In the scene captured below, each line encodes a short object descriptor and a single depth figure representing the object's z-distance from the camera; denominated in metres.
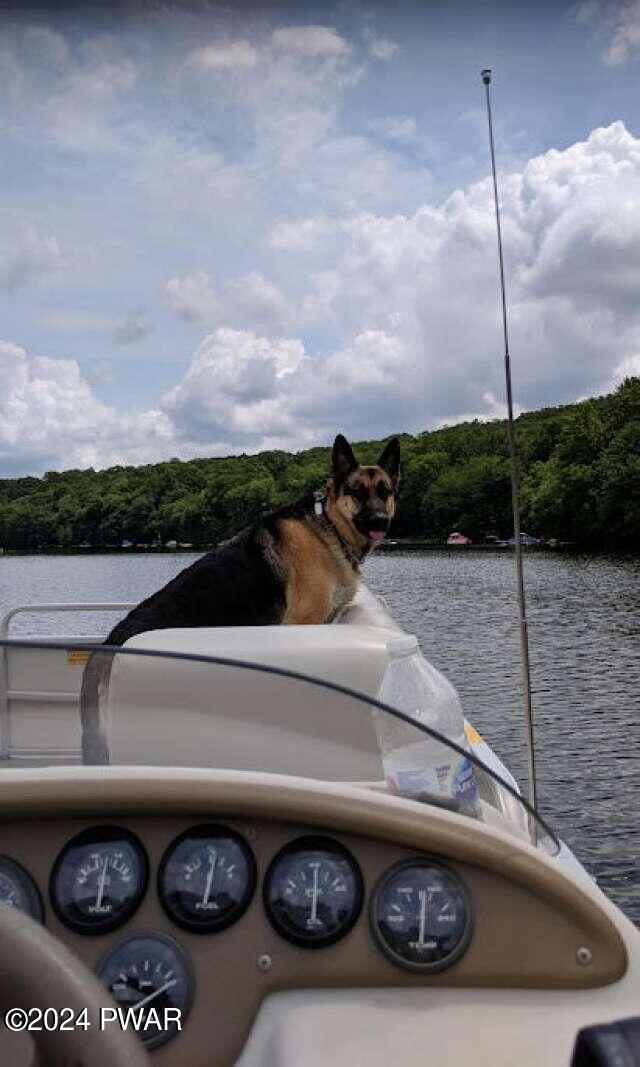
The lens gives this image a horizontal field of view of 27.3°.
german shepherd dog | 2.19
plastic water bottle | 0.82
